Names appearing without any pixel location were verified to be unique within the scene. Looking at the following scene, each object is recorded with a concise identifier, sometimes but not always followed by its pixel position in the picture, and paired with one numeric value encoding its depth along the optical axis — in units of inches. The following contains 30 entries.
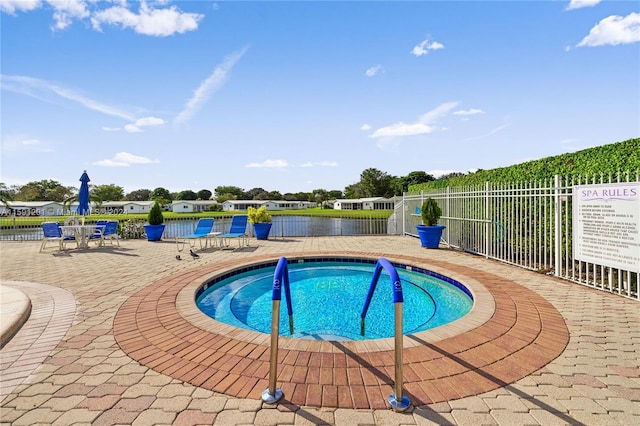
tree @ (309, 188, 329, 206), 4712.1
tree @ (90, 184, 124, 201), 3612.9
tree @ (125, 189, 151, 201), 5201.8
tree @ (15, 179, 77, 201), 3417.8
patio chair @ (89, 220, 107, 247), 451.8
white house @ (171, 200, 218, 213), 3599.9
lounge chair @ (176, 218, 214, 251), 408.2
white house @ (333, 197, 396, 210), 2934.5
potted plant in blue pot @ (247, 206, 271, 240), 531.5
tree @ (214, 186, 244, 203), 4868.1
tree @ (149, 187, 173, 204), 4595.0
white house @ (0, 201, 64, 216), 2582.4
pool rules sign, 178.4
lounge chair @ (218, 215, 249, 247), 430.3
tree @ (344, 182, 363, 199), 3742.1
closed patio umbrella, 490.0
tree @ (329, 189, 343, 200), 4788.4
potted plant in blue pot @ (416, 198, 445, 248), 403.9
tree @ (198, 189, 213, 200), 5191.9
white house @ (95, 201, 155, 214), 3532.5
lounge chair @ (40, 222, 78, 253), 420.2
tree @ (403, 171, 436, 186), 2984.7
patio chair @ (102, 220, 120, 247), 479.1
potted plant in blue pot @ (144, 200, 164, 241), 521.3
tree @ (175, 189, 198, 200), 4658.0
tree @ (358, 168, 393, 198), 3351.4
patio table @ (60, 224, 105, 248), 425.1
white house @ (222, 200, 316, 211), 3791.8
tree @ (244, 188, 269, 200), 5231.3
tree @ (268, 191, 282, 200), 4961.4
